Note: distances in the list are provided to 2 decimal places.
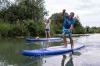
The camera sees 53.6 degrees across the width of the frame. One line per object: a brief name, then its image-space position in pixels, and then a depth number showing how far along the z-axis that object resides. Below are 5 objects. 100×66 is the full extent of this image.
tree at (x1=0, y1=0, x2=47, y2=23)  18.43
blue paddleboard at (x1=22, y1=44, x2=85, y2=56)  3.98
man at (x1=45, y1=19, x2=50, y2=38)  8.84
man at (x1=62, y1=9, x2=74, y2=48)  5.06
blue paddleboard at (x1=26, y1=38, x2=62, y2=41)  8.87
